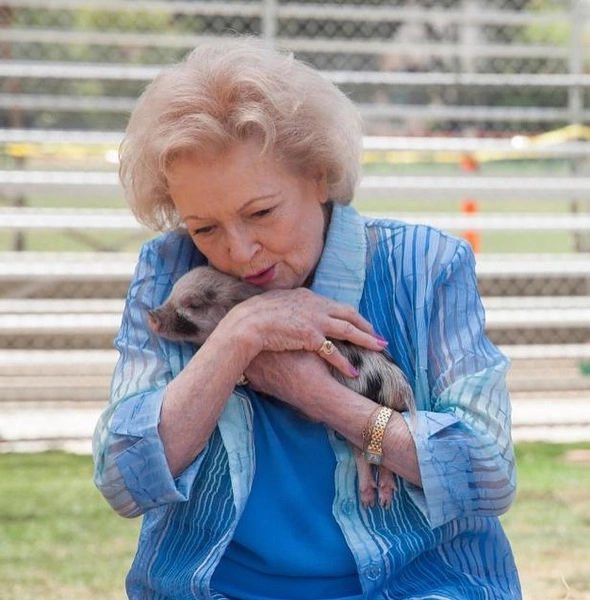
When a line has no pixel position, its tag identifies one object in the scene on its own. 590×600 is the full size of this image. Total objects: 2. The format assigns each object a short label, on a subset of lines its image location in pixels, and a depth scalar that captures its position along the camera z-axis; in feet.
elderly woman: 14.53
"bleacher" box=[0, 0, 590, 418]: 47.37
